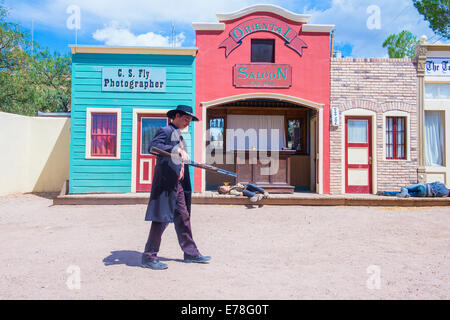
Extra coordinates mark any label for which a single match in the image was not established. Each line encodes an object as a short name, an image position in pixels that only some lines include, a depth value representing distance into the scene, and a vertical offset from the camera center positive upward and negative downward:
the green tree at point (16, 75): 16.08 +4.93
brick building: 10.18 +1.55
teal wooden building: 9.88 +1.76
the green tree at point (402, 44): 28.20 +10.88
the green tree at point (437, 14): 16.55 +7.97
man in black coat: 4.12 -0.33
